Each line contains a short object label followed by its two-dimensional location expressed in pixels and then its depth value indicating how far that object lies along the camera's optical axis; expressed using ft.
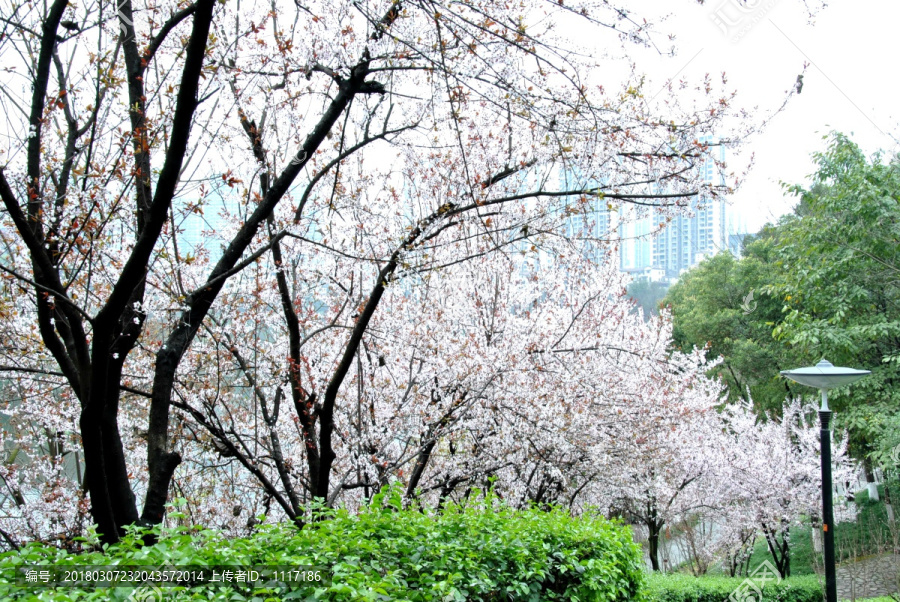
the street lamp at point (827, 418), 20.06
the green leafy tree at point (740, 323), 57.11
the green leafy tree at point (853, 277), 34.71
